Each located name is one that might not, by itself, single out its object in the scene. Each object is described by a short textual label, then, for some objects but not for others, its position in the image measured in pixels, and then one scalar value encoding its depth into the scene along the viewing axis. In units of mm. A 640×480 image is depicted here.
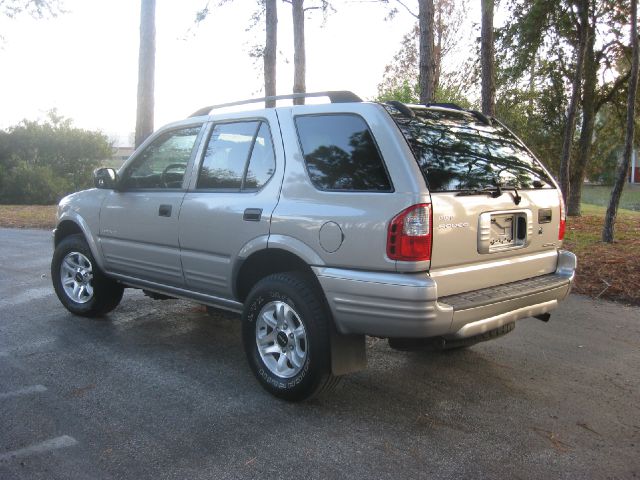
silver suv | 3488
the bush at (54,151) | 24328
